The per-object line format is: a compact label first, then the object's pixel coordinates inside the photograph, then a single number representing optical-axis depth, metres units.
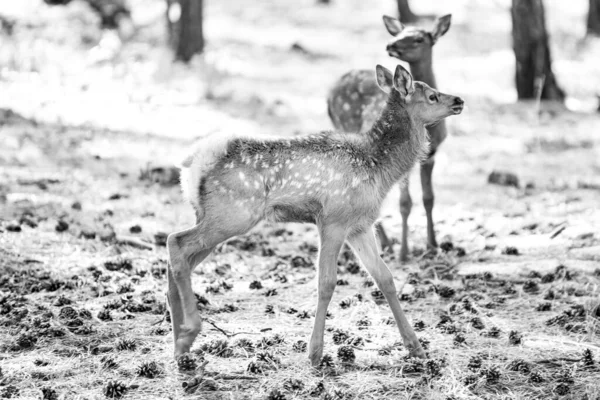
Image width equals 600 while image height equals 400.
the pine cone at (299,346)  12.50
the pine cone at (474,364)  11.82
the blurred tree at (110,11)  47.62
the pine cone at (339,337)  12.89
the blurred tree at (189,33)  38.16
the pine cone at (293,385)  10.90
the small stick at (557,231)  18.72
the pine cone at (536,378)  11.24
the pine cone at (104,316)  13.58
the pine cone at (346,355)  12.08
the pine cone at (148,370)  11.25
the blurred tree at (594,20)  47.61
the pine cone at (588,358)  11.89
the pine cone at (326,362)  11.82
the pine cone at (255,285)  15.67
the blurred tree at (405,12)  50.16
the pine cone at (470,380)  11.17
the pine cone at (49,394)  10.37
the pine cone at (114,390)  10.49
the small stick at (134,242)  17.55
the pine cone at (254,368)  11.48
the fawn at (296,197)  12.16
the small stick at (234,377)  11.29
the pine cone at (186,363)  11.45
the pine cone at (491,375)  11.23
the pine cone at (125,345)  12.30
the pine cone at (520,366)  11.62
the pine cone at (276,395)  10.42
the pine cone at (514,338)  12.94
